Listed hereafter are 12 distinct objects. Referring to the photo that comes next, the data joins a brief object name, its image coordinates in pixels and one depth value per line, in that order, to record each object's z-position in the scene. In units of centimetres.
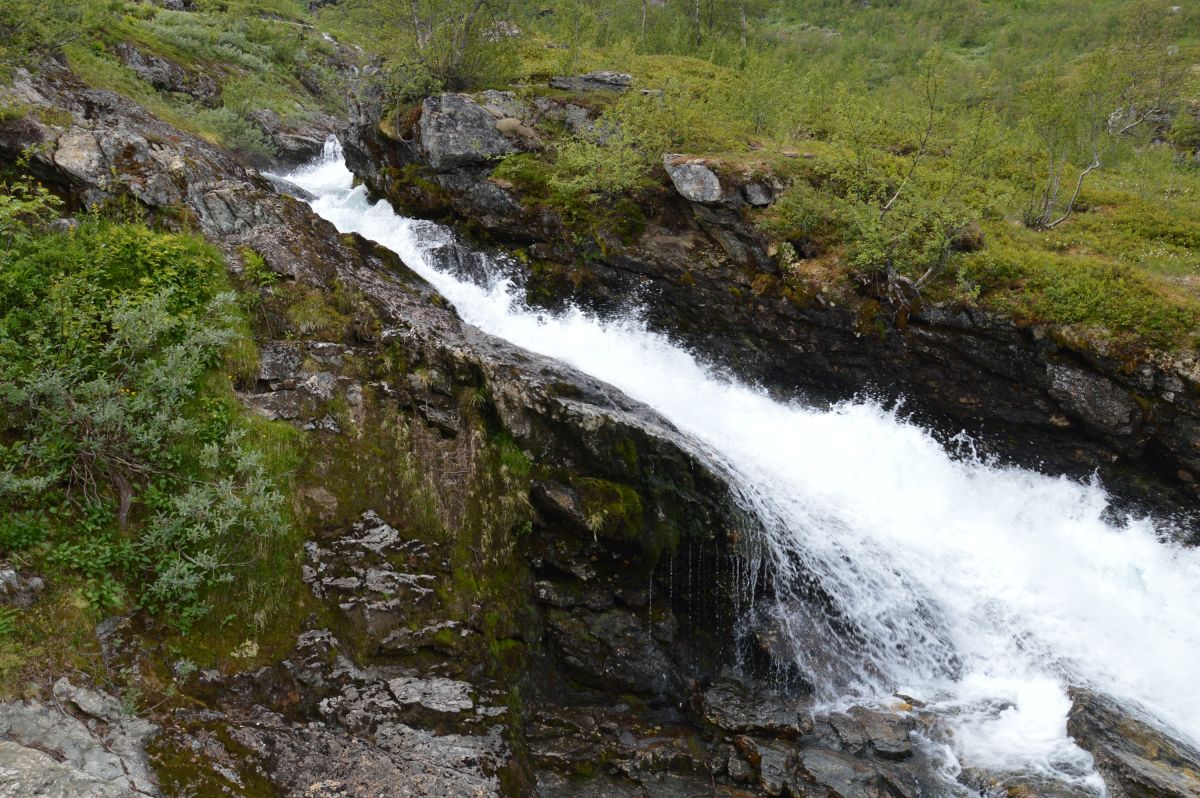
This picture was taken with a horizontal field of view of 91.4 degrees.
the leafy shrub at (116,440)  595
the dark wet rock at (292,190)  2023
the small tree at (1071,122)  1753
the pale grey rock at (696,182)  1697
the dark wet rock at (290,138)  2819
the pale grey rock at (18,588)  522
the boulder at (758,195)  1711
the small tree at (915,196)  1467
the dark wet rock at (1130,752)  757
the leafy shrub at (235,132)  2241
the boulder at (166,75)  2734
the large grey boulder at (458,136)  1917
